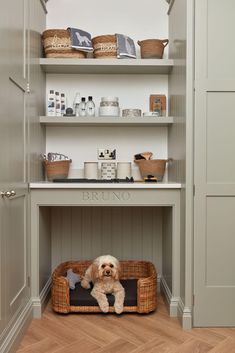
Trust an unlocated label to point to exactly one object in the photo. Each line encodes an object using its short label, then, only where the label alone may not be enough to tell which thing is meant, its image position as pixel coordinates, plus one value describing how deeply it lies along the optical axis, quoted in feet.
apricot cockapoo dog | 8.60
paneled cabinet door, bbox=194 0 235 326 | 7.89
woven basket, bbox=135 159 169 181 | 9.93
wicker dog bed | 8.63
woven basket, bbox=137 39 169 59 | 9.69
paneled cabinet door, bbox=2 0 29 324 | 6.78
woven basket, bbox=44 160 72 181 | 9.73
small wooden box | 10.31
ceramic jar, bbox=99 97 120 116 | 9.80
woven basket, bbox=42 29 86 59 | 9.44
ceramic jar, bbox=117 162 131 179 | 10.14
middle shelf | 9.52
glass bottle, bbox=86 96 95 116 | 9.98
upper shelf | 9.42
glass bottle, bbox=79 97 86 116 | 9.98
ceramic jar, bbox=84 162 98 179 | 10.06
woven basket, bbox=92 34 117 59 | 9.52
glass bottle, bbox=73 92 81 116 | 10.06
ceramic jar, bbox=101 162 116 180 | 10.14
